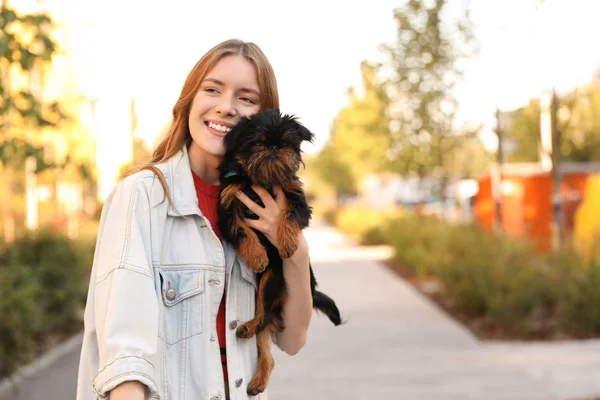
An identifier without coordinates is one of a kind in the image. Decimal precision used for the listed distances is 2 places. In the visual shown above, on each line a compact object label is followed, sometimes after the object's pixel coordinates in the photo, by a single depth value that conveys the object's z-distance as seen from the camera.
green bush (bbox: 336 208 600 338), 9.23
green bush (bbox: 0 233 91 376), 6.82
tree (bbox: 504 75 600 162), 10.62
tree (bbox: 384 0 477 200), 13.02
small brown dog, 2.32
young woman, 1.91
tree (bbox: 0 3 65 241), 5.20
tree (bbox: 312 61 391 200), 16.75
